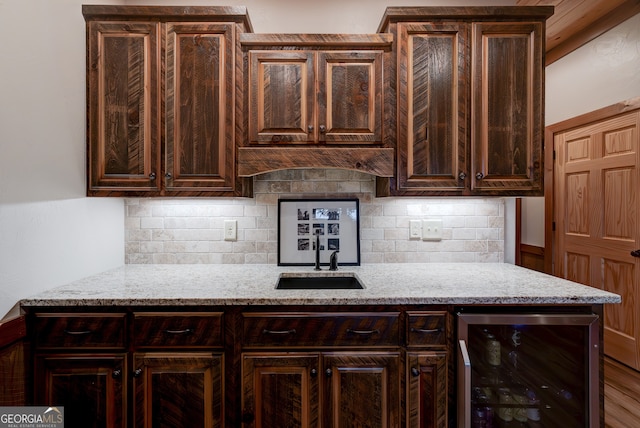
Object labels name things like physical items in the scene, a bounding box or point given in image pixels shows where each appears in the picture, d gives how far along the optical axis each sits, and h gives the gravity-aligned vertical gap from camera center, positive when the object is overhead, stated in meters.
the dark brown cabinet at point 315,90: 1.85 +0.66
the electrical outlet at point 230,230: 2.21 -0.12
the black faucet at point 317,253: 2.10 -0.25
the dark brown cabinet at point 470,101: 1.87 +0.60
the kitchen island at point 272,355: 1.49 -0.63
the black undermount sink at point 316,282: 2.03 -0.42
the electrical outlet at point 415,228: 2.24 -0.11
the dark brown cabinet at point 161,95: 1.84 +0.63
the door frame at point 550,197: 3.72 +0.15
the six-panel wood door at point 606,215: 2.87 -0.05
